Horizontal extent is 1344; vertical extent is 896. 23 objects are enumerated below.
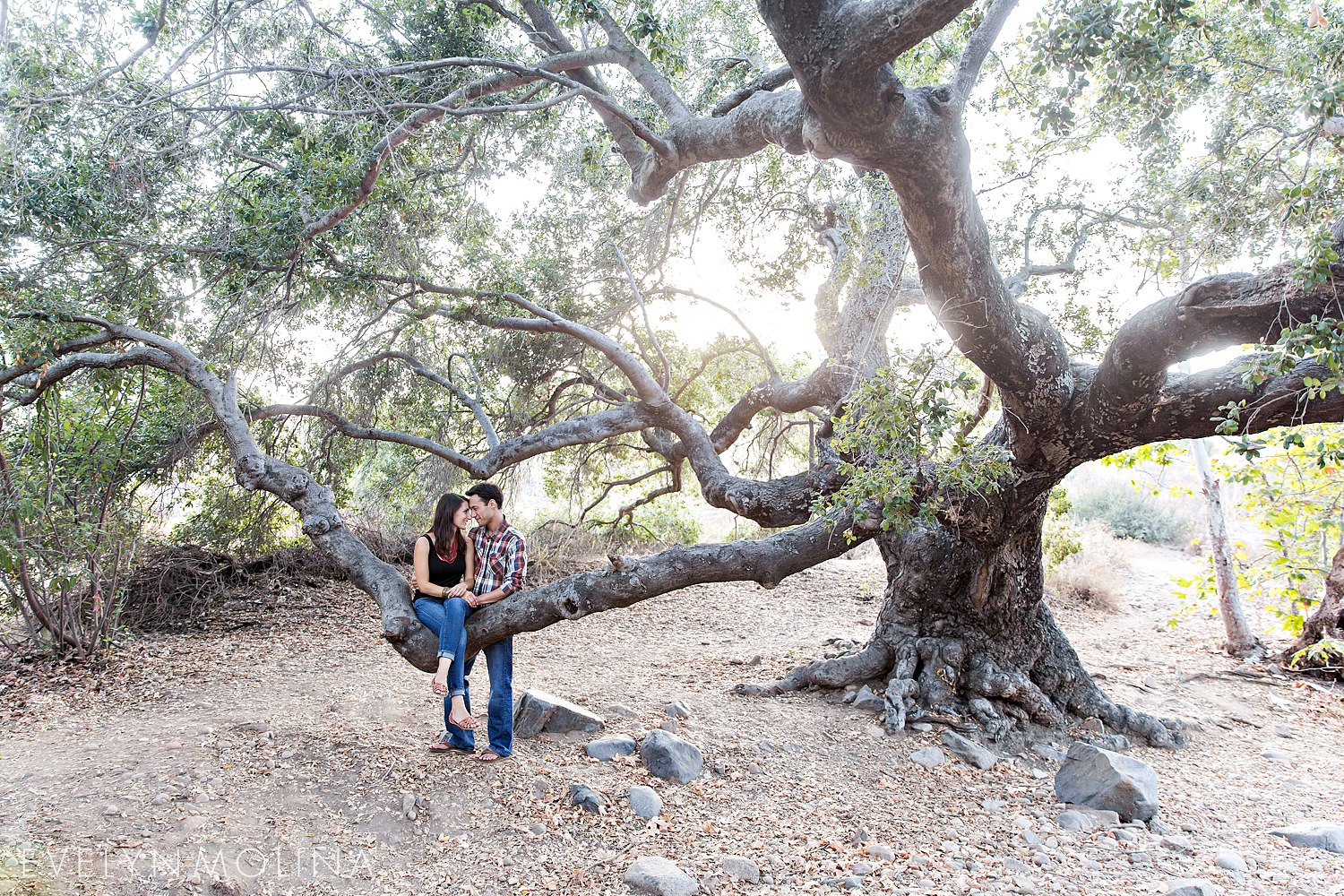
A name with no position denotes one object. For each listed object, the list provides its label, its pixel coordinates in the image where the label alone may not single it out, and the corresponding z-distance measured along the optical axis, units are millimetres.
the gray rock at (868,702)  5121
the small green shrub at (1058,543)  9680
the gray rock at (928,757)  4422
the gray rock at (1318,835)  3535
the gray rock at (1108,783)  3811
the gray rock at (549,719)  4469
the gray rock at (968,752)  4465
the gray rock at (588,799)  3580
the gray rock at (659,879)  2984
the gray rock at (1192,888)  2963
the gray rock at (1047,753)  4617
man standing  4062
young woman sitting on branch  4027
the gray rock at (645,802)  3600
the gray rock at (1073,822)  3713
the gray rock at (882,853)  3342
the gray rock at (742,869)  3123
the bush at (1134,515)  13266
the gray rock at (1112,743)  4789
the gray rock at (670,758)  3990
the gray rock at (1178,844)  3486
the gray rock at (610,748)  4184
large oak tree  3299
